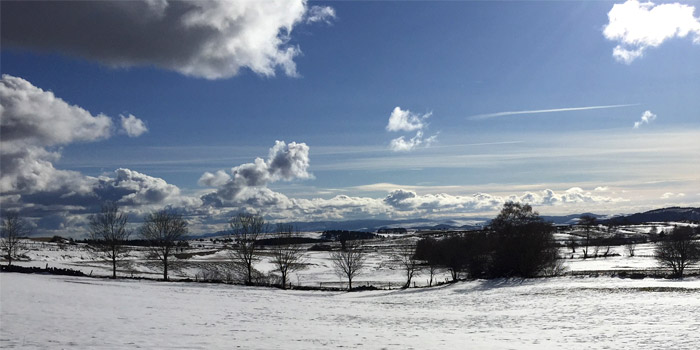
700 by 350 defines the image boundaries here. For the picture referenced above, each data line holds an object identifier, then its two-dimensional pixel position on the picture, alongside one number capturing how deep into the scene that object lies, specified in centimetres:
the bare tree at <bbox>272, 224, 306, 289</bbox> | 6575
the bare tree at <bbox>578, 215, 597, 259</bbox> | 13950
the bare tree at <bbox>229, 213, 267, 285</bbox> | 5940
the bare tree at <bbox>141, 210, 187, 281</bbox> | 5859
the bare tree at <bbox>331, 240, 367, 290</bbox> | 6118
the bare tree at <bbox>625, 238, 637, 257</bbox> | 10845
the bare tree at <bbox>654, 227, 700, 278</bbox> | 5928
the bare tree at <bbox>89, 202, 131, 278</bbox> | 5756
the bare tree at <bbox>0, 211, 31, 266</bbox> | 6456
